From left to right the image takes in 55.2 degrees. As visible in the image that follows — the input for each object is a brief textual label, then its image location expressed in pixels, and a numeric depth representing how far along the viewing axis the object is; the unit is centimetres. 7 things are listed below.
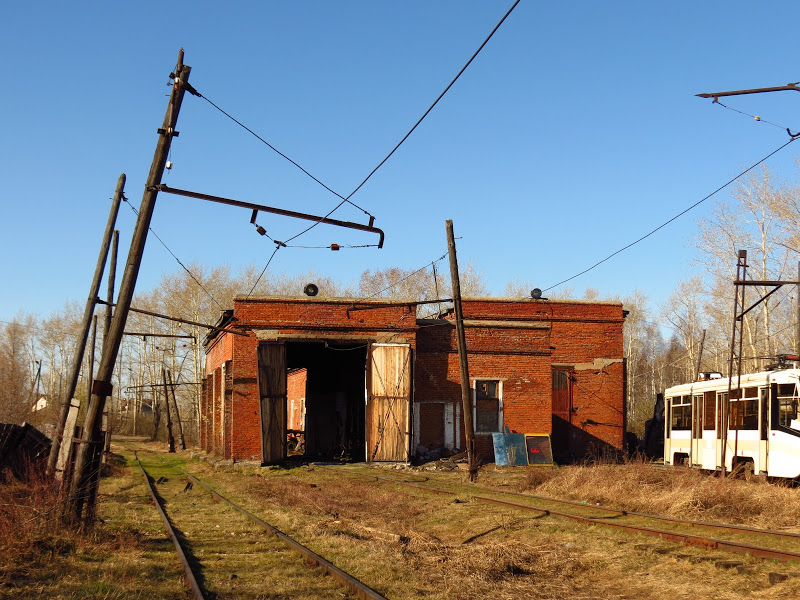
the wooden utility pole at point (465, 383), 2053
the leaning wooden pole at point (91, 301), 2052
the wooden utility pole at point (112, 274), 2403
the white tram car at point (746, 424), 1711
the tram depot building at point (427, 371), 2606
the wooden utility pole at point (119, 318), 1062
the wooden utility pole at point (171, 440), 4022
